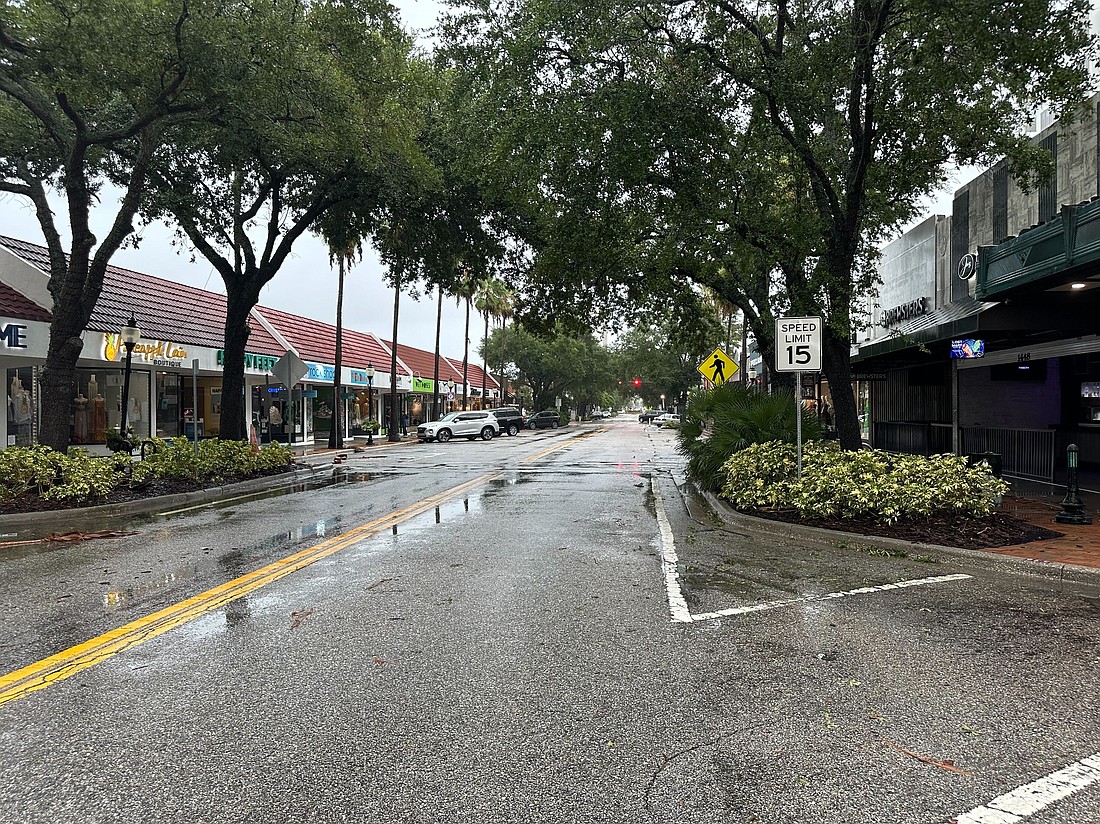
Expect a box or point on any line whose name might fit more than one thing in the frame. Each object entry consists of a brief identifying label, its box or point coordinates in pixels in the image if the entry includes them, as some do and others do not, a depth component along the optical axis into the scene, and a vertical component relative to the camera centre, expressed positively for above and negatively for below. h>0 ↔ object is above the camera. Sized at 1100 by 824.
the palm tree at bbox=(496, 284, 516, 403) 61.04 +8.89
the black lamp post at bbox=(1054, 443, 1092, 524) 10.45 -1.22
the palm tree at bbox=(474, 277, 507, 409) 61.12 +9.42
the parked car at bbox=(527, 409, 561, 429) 61.62 -0.47
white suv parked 42.19 -0.72
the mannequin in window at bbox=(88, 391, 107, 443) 23.59 -0.17
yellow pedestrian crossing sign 20.41 +1.28
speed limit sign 11.48 +1.09
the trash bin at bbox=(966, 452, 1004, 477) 13.12 -0.75
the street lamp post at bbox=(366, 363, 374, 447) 37.55 +0.88
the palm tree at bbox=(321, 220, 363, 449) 30.81 +2.99
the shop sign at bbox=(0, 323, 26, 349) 18.09 +1.84
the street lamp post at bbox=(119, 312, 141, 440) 17.19 +1.71
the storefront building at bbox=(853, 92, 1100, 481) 11.73 +1.65
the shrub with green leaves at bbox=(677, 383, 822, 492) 13.66 -0.19
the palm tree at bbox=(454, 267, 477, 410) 47.81 +4.84
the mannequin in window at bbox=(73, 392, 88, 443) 23.00 -0.19
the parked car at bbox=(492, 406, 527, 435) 49.91 -0.25
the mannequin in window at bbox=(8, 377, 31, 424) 20.97 +0.31
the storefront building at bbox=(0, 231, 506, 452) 20.39 +1.59
